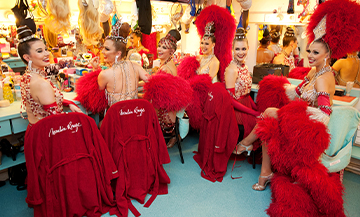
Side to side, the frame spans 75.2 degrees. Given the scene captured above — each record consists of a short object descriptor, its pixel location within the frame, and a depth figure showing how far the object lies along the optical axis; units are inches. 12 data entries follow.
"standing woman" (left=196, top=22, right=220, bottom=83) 136.2
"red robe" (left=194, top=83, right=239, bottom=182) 113.0
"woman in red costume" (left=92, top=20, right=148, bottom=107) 99.3
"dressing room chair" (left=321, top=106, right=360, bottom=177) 90.4
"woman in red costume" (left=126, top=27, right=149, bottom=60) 172.4
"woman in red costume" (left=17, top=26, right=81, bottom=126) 81.0
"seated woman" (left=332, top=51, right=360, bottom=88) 124.4
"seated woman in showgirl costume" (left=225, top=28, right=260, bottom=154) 117.3
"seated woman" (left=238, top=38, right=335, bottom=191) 85.3
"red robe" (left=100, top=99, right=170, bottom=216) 91.1
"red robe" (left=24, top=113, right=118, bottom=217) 74.8
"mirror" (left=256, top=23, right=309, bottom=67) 151.8
